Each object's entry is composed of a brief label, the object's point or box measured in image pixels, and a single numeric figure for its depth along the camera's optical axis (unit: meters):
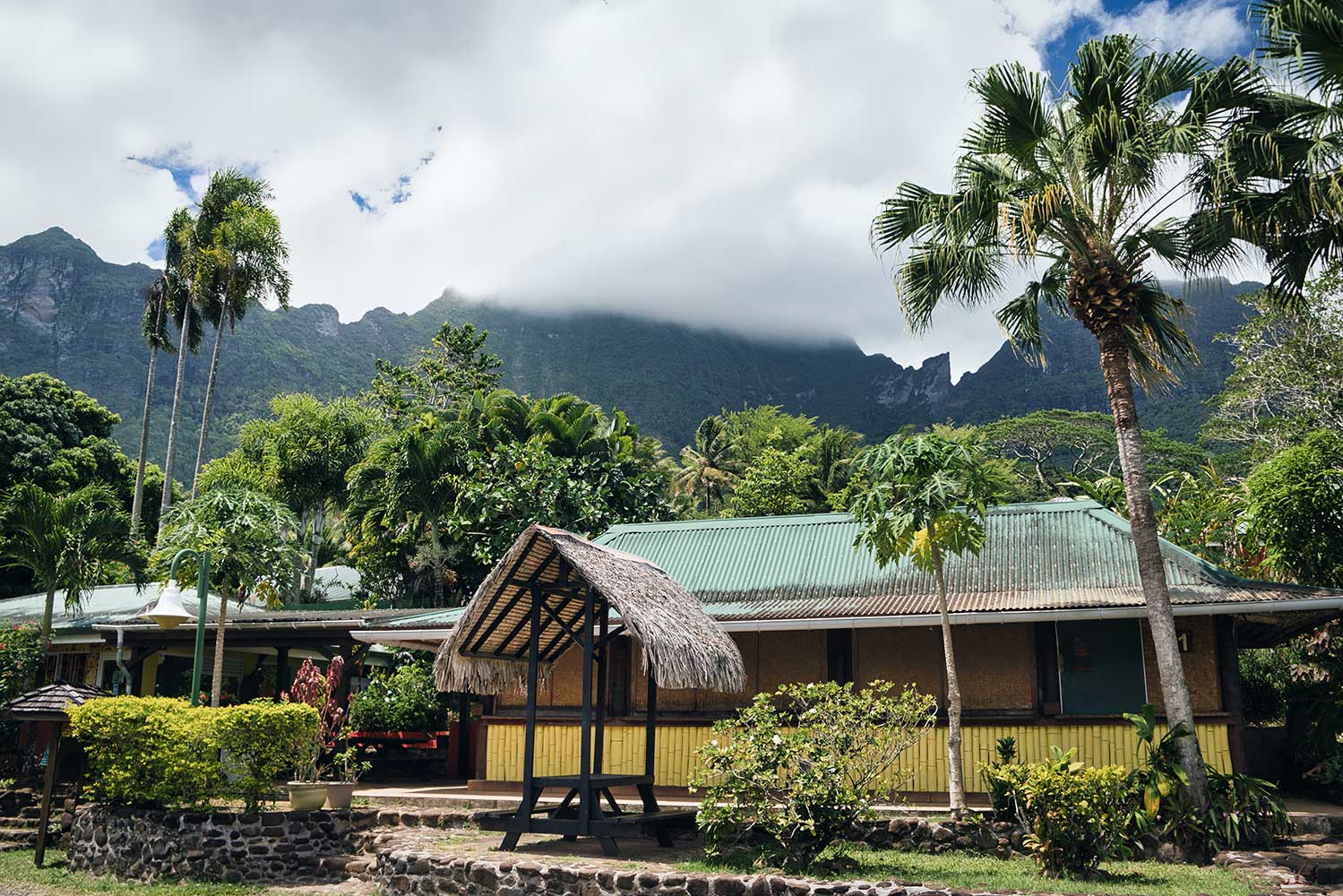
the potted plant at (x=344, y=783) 14.20
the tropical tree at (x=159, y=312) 37.03
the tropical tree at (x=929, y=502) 13.07
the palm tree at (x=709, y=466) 53.19
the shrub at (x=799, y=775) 9.98
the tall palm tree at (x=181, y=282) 36.41
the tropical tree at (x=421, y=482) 30.11
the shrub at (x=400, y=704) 19.66
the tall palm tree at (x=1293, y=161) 11.05
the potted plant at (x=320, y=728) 13.88
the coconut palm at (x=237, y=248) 35.69
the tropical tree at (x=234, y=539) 17.22
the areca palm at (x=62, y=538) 21.86
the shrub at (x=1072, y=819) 9.95
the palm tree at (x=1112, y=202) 11.91
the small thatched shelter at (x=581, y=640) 10.84
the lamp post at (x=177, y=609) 13.46
